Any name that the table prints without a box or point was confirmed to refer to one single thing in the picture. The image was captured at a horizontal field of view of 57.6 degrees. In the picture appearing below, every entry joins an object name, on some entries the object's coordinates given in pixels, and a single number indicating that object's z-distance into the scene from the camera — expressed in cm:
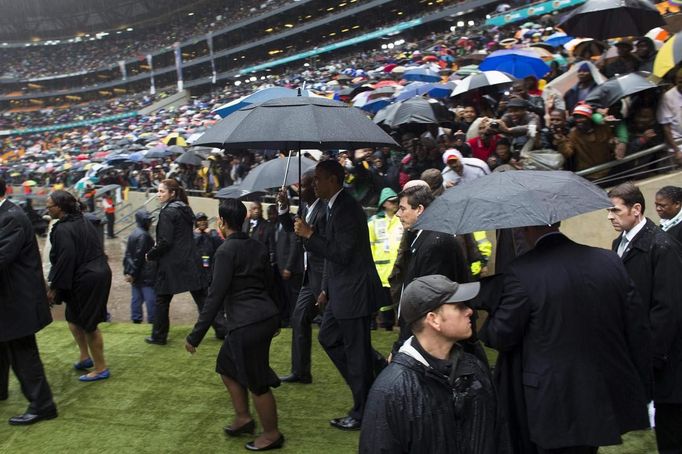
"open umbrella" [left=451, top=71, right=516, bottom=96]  856
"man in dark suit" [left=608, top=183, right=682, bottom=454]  312
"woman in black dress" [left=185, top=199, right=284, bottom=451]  386
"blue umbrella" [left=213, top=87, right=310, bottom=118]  544
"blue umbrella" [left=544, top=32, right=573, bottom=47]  1312
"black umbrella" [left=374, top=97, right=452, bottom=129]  813
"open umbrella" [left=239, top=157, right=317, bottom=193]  672
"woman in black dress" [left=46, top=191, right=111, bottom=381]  509
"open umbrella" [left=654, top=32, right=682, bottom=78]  651
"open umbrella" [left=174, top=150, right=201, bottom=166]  1642
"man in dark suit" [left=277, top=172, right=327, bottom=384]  513
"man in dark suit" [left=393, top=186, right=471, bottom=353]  331
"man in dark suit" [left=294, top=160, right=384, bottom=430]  404
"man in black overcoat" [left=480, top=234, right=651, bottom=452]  253
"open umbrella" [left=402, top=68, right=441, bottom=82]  1346
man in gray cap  202
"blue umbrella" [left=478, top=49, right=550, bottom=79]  1022
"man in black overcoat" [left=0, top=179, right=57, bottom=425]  436
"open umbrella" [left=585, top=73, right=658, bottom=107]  623
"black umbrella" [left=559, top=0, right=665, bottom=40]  788
